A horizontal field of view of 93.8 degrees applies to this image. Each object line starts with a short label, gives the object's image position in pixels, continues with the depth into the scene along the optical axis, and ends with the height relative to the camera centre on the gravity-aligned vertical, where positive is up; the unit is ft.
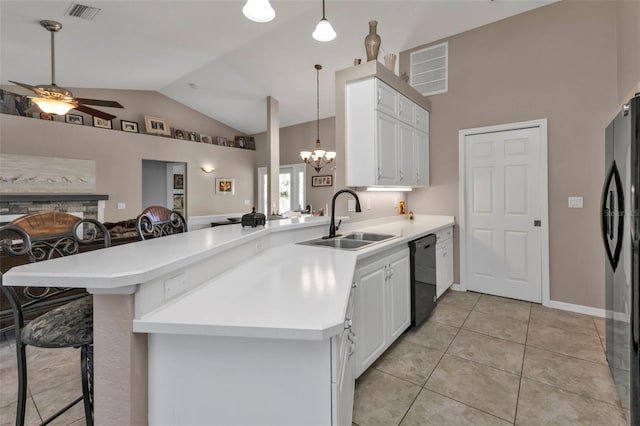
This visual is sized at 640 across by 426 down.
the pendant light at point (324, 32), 8.00 +4.85
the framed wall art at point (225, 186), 27.17 +2.48
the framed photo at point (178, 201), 26.02 +1.02
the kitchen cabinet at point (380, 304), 6.23 -2.18
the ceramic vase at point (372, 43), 9.64 +5.45
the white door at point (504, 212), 11.29 -0.06
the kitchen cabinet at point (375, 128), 9.52 +2.80
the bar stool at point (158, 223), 7.40 -0.27
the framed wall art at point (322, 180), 23.99 +2.58
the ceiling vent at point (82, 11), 10.47 +7.29
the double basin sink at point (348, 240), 7.95 -0.80
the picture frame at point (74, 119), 18.92 +6.08
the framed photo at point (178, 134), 24.23 +6.42
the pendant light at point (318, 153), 18.19 +3.87
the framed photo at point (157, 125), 22.30 +6.67
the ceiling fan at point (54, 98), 11.21 +4.64
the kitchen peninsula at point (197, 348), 3.01 -1.45
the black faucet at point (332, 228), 8.50 -0.47
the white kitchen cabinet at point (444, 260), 11.10 -1.94
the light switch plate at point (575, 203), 10.48 +0.25
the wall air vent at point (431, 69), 13.01 +6.33
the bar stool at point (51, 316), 3.99 -1.49
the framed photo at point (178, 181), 25.93 +2.76
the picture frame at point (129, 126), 21.19 +6.25
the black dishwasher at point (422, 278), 8.57 -2.04
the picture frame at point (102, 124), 20.01 +6.08
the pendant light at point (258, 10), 6.66 +4.55
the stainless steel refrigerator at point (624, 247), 4.87 -0.69
